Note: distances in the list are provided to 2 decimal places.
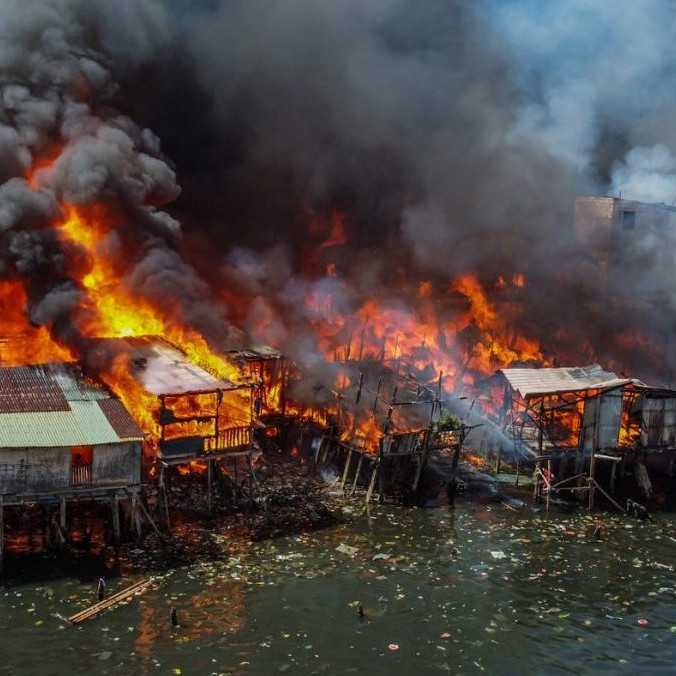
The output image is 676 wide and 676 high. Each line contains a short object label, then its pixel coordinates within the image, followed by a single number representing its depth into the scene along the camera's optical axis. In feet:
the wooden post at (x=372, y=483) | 101.60
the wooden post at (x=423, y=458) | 103.55
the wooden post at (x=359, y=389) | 111.04
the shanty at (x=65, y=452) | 79.36
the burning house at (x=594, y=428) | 103.60
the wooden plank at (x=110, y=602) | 68.59
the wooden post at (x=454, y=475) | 104.99
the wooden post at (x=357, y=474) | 103.65
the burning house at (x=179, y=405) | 90.48
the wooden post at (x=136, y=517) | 84.12
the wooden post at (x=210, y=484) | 91.91
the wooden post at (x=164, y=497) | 87.71
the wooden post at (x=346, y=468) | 105.40
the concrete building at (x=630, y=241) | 167.84
